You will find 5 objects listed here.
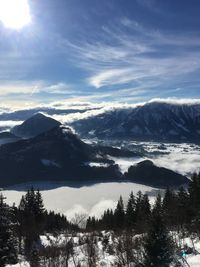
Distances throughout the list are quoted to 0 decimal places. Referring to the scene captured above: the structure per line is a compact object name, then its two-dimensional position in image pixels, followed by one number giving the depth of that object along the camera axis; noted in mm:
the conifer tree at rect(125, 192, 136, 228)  57058
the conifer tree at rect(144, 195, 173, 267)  21051
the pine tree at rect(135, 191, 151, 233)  57765
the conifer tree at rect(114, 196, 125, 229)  63996
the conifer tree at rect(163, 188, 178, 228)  38574
